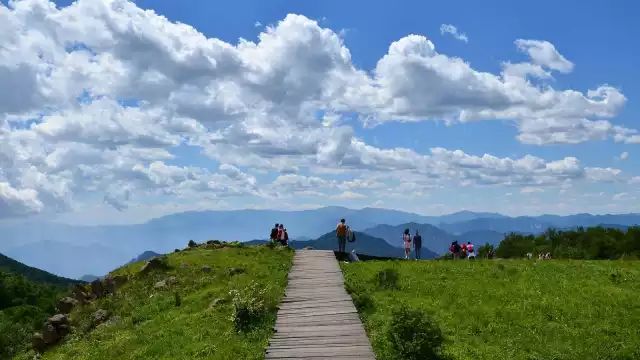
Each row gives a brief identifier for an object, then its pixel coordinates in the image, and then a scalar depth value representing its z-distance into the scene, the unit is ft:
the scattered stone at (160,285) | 111.45
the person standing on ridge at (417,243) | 155.63
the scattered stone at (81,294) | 125.31
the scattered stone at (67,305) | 126.93
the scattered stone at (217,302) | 87.66
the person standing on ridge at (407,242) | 157.36
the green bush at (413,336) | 57.77
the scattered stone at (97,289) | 123.85
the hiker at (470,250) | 156.08
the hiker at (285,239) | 158.70
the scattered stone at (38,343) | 108.88
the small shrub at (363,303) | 79.82
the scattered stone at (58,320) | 112.05
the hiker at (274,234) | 159.83
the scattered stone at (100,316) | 104.37
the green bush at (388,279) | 97.22
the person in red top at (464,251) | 157.94
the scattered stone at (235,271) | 113.81
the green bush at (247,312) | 73.27
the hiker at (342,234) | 151.43
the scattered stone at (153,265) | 124.77
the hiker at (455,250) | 155.63
